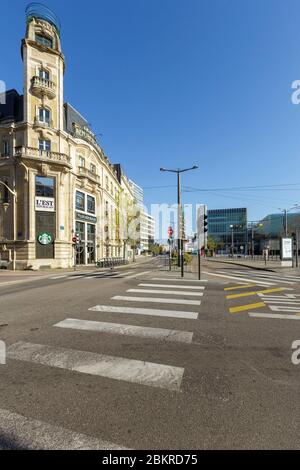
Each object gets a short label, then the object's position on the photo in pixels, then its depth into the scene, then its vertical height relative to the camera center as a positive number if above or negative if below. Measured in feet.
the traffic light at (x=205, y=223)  42.70 +2.93
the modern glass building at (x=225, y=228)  312.91 +16.26
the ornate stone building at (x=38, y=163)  86.07 +28.72
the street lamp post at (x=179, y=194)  64.31 +12.97
